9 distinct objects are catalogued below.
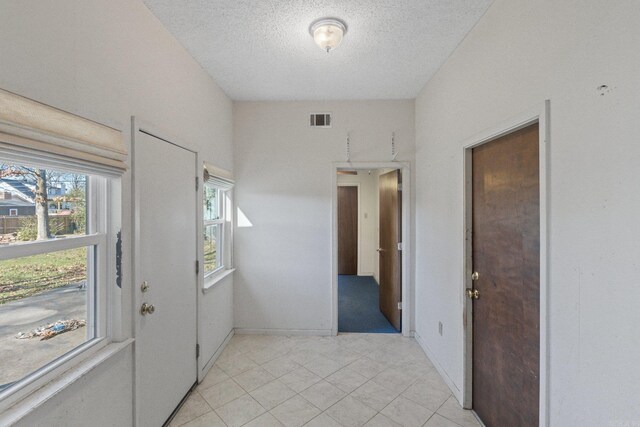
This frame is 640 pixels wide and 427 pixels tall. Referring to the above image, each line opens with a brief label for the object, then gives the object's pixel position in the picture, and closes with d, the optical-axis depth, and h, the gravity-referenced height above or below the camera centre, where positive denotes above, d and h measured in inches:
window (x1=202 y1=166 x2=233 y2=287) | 102.2 -4.4
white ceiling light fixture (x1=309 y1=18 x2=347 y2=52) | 70.4 +47.7
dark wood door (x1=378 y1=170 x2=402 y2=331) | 126.2 -17.5
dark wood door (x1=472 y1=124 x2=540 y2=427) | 55.2 -15.4
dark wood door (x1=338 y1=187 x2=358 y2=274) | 232.2 -13.3
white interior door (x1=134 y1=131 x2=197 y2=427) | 62.9 -16.6
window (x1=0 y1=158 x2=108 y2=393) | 39.2 -10.0
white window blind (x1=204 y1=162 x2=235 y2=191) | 96.0 +13.5
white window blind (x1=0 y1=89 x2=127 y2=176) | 35.2 +11.3
